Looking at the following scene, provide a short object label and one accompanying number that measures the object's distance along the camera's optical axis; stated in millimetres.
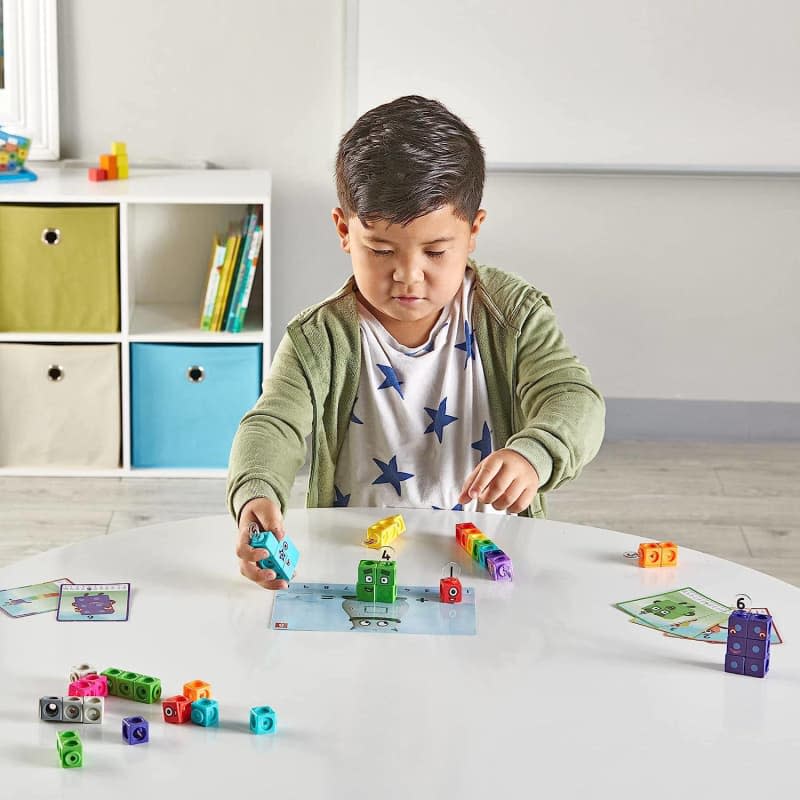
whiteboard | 2992
